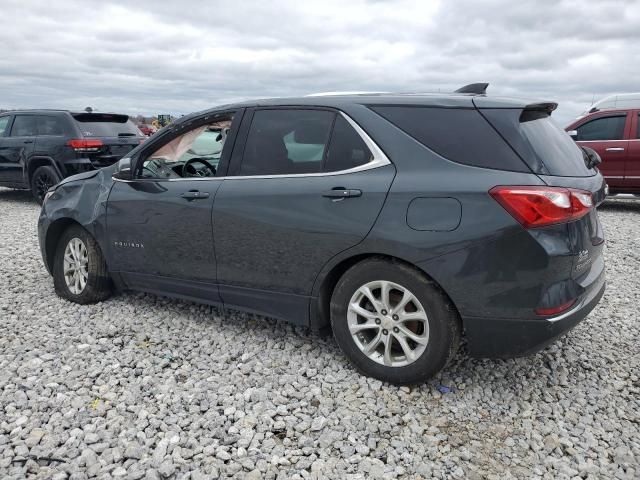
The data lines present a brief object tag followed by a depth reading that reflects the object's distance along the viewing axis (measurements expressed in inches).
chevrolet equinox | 111.1
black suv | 378.6
